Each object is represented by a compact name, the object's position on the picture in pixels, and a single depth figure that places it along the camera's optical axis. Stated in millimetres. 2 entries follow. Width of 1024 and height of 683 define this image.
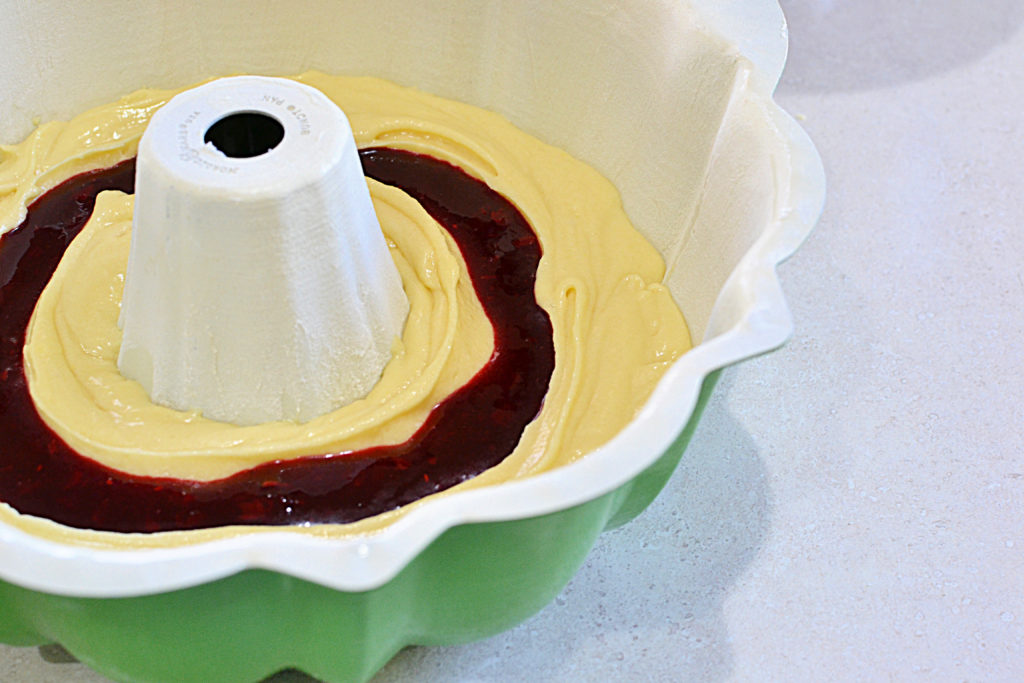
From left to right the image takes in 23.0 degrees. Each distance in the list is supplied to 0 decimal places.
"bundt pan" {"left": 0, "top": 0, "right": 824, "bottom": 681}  505
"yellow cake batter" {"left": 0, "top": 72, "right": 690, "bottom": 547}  580
